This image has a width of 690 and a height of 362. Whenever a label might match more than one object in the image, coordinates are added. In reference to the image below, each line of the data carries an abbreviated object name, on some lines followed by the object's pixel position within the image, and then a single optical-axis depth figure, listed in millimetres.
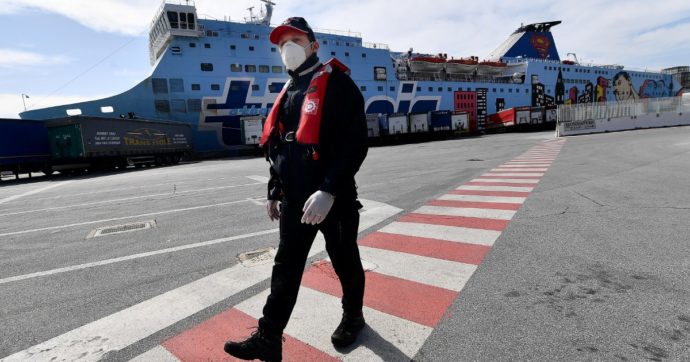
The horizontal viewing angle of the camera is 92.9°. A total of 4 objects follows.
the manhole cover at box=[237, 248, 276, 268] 3911
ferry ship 27750
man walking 1992
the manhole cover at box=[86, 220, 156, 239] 5573
